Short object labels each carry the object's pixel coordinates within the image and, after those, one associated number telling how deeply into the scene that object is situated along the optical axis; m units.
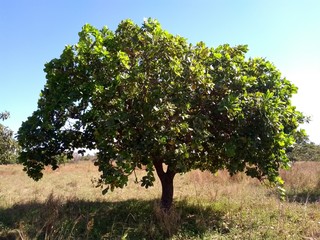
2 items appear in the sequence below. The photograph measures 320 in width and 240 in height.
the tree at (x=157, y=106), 7.17
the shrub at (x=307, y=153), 40.05
